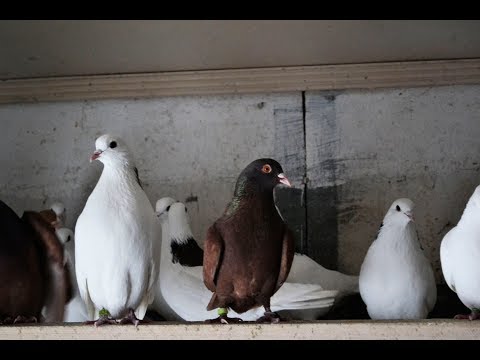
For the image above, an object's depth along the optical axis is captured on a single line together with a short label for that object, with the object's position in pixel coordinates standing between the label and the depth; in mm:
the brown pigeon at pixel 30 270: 2299
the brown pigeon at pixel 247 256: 2168
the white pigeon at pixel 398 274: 2357
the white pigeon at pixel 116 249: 2197
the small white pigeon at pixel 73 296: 2537
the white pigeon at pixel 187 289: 2369
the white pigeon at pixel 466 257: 2152
